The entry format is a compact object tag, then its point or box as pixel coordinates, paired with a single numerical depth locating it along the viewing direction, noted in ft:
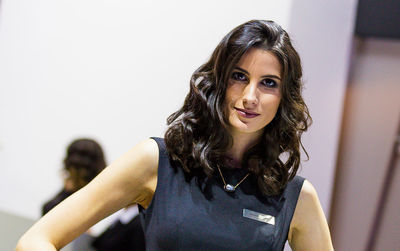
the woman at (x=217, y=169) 7.60
